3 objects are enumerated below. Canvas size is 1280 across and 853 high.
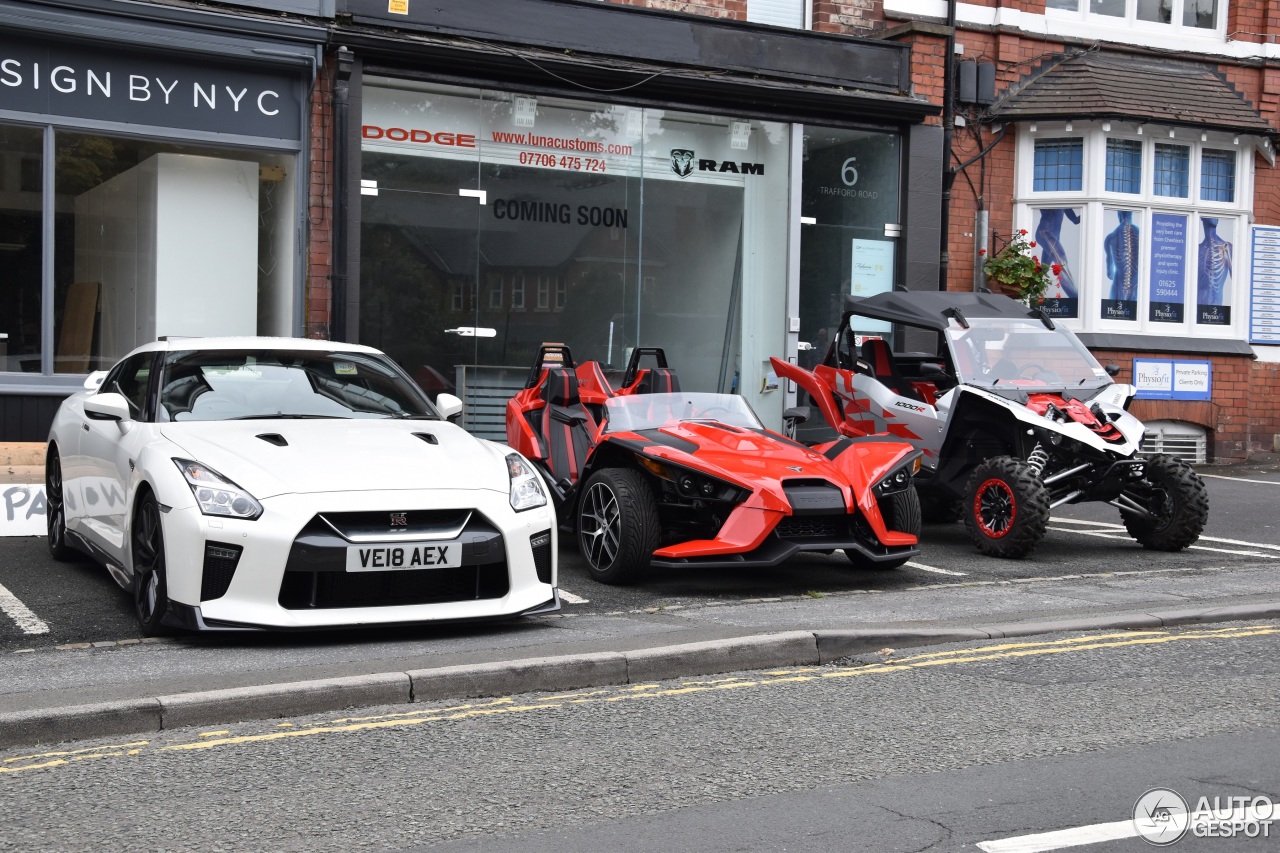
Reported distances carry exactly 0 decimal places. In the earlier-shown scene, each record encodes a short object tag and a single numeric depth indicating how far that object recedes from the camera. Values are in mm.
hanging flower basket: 16688
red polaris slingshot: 8125
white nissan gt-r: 6262
